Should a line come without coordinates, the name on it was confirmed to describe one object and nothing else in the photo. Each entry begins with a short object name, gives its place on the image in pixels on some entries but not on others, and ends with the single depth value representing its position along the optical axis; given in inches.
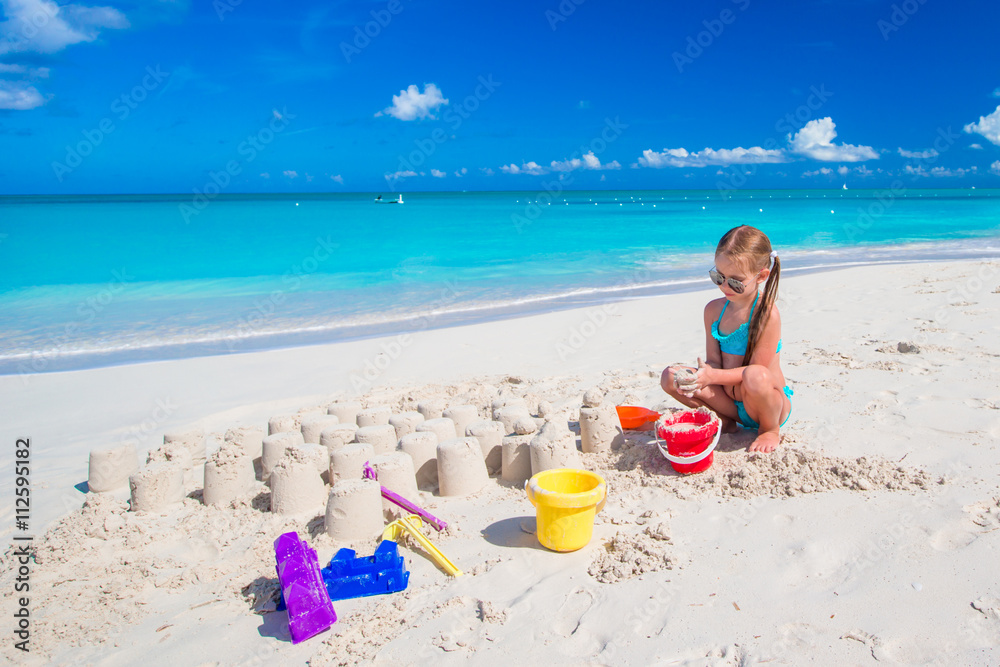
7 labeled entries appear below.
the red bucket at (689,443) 127.6
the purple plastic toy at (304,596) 93.8
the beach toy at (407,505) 122.8
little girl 129.3
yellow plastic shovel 108.2
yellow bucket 106.4
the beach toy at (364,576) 103.1
